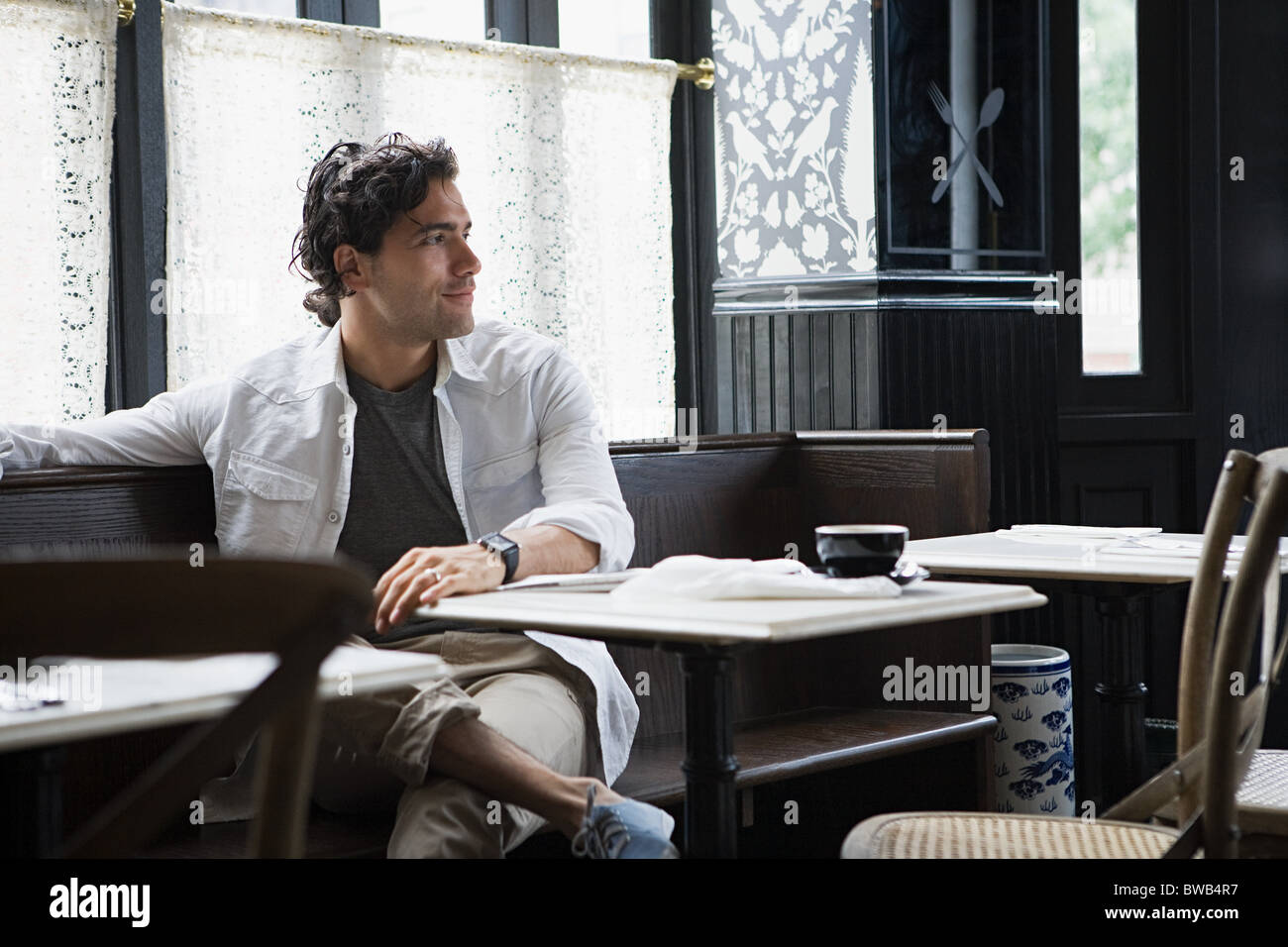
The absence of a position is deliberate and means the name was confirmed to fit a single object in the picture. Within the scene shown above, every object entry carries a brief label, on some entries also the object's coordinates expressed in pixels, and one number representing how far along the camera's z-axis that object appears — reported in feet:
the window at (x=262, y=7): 10.66
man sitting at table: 7.66
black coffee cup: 6.19
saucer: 6.13
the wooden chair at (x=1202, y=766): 4.89
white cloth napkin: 5.84
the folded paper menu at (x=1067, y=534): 8.55
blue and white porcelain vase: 10.64
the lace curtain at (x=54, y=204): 9.53
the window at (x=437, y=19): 11.66
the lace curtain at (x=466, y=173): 10.37
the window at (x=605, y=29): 12.73
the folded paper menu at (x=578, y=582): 6.51
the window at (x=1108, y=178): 14.57
